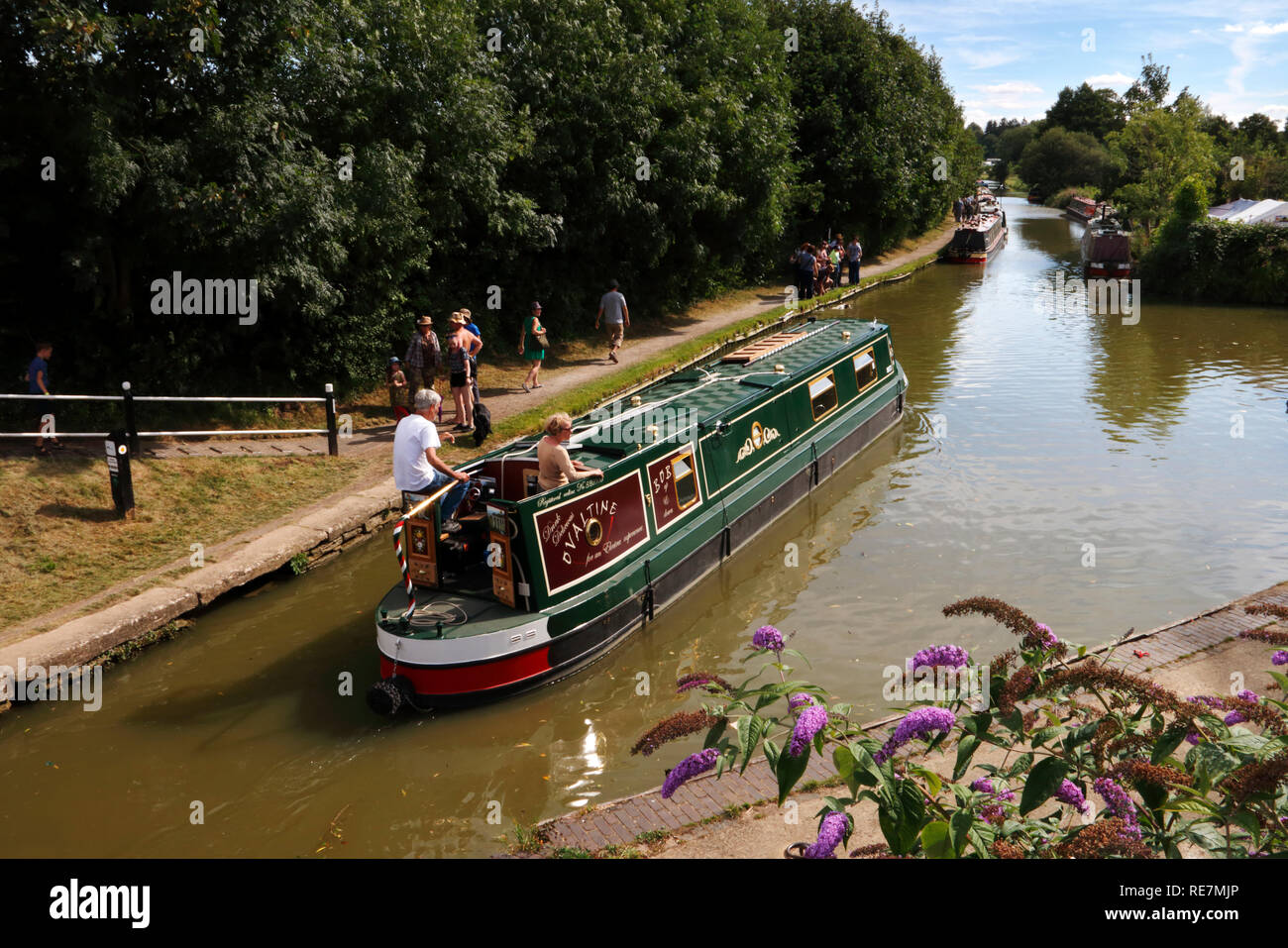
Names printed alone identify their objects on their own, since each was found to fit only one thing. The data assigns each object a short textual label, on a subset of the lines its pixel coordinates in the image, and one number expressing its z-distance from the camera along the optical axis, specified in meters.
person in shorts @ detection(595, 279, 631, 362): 18.66
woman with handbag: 15.80
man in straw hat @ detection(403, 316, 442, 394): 13.81
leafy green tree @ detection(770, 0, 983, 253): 33.12
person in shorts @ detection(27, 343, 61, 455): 11.12
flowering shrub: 2.89
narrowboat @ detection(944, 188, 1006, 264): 38.72
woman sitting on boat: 8.06
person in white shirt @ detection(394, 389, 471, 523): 7.93
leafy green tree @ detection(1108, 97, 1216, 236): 35.88
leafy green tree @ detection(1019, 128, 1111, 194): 83.06
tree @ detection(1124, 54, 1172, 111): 61.03
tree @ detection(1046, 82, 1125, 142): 92.25
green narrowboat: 7.59
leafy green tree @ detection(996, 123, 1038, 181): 123.38
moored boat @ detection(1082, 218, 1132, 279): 30.72
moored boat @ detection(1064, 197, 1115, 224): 53.55
